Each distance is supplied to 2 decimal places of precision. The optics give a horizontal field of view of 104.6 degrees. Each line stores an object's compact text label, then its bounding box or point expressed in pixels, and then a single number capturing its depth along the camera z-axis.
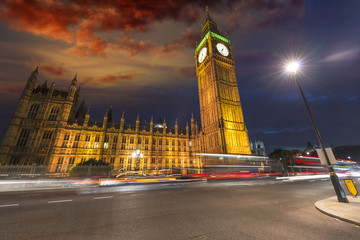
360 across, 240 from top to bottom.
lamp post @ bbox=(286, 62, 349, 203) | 6.02
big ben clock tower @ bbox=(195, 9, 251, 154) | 36.53
